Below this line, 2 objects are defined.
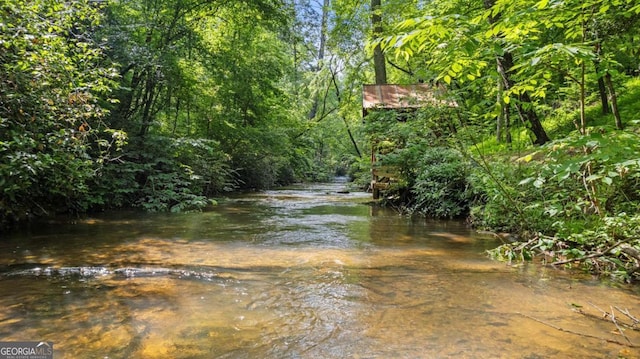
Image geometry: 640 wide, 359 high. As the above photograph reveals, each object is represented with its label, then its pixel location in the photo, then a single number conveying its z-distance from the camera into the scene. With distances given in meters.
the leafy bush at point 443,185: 7.50
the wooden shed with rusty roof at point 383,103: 9.35
